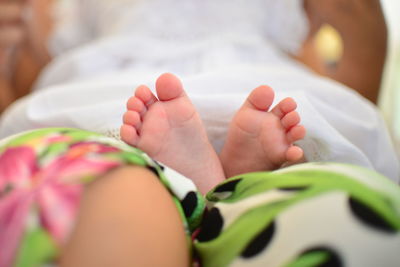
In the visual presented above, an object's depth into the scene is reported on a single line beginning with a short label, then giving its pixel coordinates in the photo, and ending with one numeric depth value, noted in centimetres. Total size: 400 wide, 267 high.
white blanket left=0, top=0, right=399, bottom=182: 60
